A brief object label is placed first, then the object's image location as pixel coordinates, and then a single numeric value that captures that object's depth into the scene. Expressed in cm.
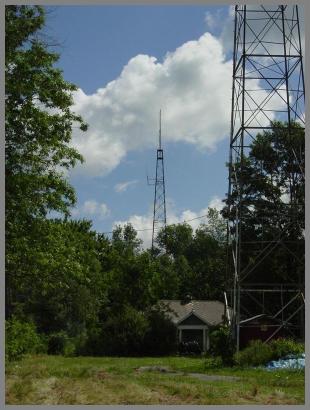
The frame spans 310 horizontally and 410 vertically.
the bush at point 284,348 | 2038
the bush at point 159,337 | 3266
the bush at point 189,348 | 3453
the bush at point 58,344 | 3472
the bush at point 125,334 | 3228
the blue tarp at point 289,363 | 1882
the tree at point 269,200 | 3177
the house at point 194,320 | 3793
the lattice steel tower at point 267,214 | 2194
